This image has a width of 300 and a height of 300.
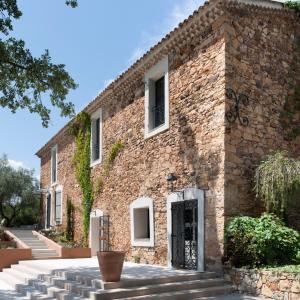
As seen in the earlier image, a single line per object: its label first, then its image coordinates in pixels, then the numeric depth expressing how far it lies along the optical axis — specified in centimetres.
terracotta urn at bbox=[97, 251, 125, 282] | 832
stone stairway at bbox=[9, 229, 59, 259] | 1617
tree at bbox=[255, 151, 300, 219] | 909
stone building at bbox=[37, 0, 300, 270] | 962
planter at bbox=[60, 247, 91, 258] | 1587
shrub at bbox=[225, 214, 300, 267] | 862
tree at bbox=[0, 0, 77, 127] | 999
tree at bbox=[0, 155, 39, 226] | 2703
